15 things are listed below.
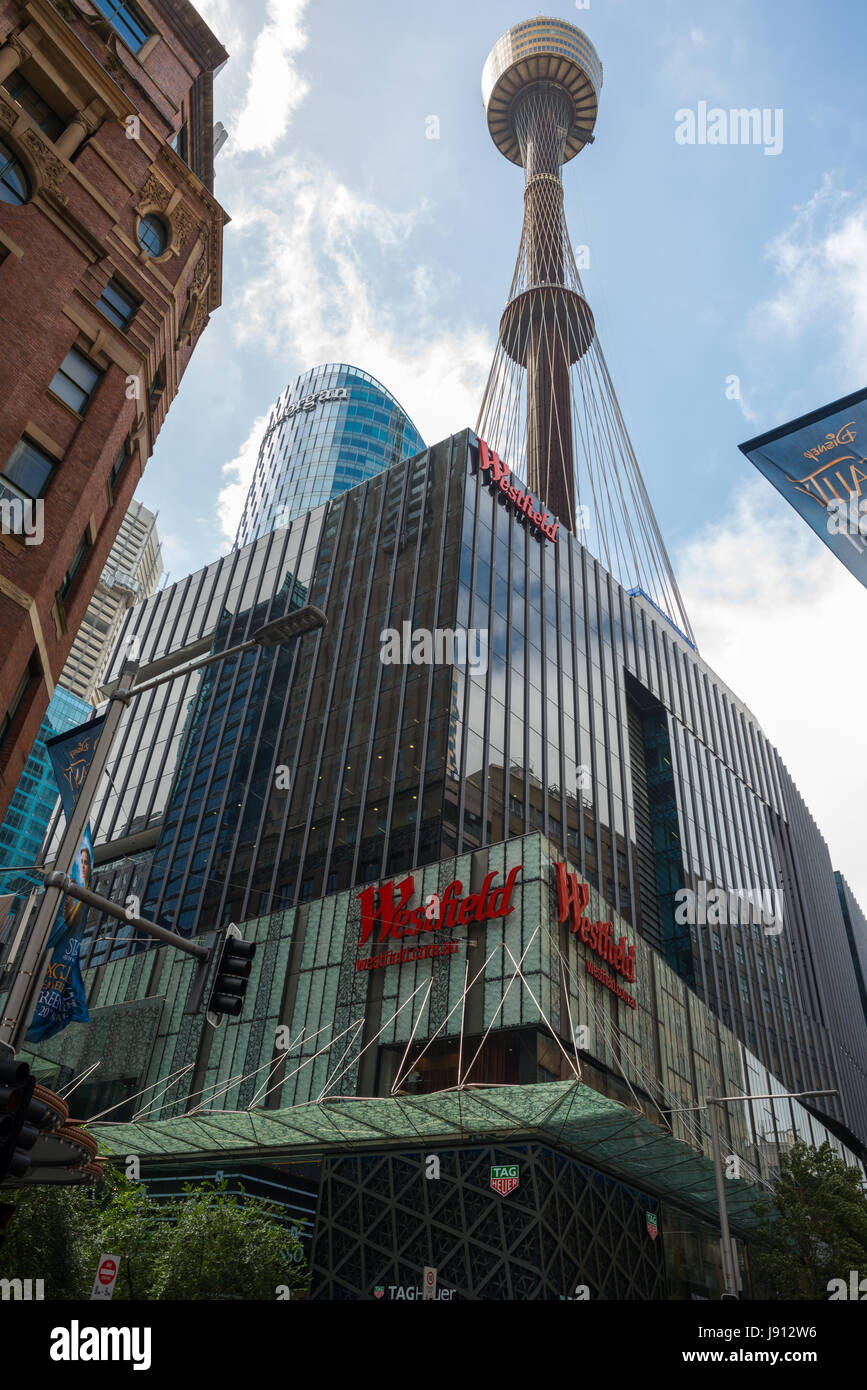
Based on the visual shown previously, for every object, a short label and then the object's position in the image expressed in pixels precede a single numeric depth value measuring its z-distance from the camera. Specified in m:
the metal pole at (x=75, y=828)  12.29
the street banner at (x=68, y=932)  18.33
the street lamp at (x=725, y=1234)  23.48
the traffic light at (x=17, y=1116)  8.66
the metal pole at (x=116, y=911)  12.98
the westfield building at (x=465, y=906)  29.27
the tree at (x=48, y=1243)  20.94
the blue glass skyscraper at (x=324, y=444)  136.88
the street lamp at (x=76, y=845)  11.88
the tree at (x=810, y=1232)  33.09
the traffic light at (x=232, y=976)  14.38
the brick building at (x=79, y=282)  19.81
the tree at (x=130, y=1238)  22.30
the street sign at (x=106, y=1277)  13.59
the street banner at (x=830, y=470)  12.88
